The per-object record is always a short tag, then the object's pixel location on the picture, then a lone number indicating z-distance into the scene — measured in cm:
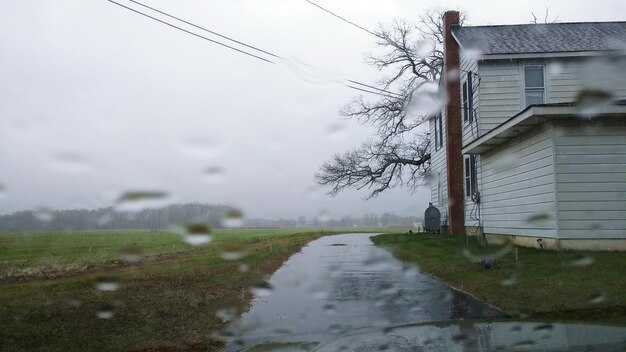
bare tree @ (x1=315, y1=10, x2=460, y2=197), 2841
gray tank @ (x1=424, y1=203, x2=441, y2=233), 2347
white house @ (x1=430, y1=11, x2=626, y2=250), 1324
